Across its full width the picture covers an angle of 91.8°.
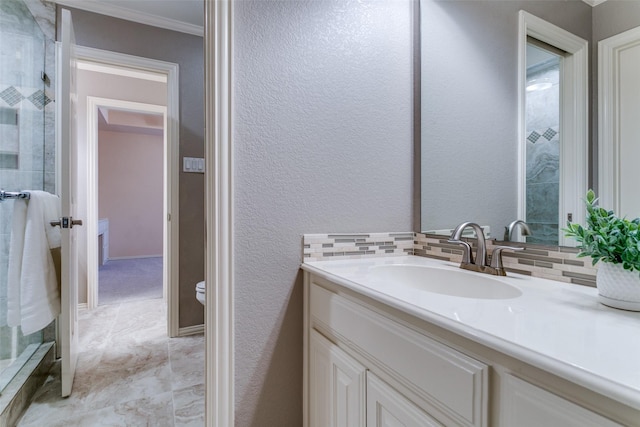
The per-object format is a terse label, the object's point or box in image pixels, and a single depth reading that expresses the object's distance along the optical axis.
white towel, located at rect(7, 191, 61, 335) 1.51
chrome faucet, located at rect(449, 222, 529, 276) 0.96
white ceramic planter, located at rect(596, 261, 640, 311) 0.62
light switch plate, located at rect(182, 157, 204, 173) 2.29
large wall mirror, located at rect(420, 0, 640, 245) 0.84
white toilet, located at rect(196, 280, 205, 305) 1.86
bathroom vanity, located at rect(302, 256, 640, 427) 0.41
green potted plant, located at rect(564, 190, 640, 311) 0.62
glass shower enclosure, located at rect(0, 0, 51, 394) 1.61
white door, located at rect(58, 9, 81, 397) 1.51
